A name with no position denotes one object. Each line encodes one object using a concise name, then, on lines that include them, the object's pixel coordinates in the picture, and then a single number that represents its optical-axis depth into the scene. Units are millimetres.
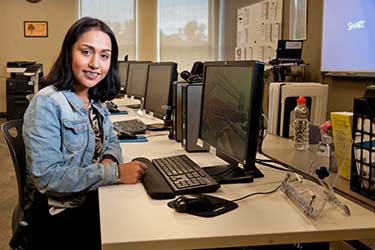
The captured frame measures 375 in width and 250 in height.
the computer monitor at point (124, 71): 3937
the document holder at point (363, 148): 1205
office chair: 1498
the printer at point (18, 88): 6719
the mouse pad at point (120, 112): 3502
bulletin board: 5371
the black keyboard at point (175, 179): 1309
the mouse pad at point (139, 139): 2262
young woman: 1366
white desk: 978
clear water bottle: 2025
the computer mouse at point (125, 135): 2297
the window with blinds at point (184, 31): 7559
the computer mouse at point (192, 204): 1134
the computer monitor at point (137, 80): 3171
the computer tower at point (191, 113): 1920
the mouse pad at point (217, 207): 1126
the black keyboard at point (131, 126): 2496
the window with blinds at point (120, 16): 7438
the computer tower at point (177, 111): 2129
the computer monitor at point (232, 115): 1256
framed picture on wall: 7371
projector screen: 3611
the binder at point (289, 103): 2318
